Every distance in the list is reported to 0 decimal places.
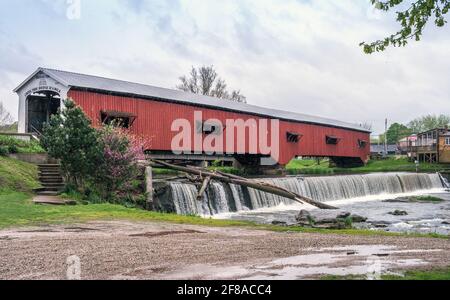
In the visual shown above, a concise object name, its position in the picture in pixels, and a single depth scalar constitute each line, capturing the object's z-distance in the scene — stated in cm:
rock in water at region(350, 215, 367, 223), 1845
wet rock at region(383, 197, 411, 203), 2898
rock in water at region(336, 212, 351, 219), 1822
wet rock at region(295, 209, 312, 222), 1746
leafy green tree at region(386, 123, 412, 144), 10012
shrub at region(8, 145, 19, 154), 2180
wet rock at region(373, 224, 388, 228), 1722
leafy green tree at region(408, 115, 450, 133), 10169
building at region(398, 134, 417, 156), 6192
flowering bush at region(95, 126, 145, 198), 1833
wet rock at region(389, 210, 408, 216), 2195
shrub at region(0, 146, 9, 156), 2134
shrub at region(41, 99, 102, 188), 1784
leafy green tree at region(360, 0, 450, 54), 806
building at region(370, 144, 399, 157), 8656
